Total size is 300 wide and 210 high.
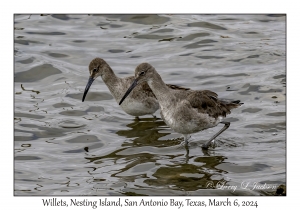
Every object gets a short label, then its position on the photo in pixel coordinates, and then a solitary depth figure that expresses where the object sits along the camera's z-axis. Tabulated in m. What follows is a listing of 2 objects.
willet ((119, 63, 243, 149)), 18.94
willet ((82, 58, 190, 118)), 22.73
